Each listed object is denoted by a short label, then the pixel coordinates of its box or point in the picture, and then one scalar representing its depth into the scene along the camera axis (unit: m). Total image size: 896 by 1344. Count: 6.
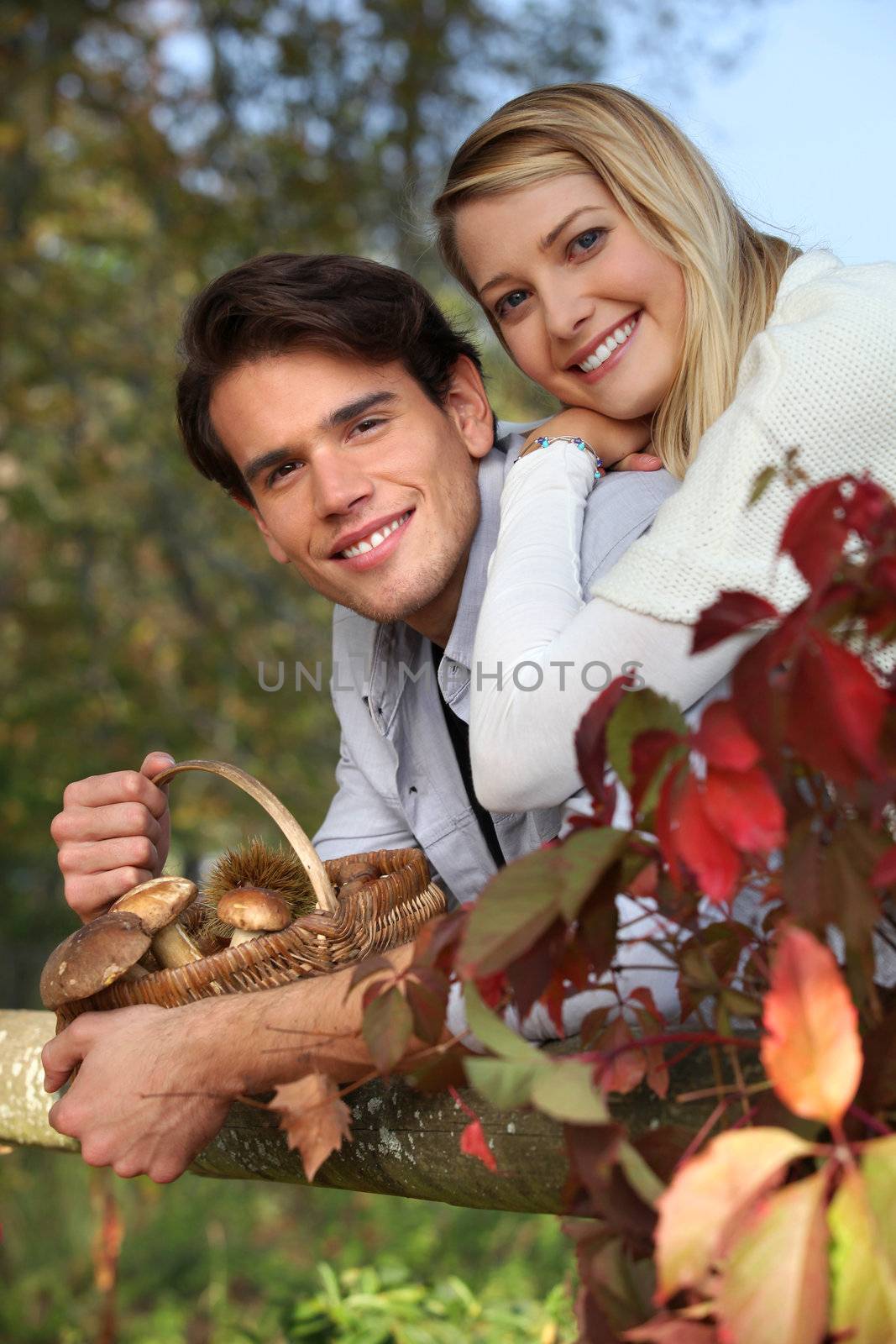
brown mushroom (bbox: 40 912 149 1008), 2.59
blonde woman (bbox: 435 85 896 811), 2.51
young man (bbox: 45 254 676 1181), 2.74
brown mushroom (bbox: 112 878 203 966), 2.61
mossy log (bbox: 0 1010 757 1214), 2.47
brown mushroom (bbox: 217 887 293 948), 2.60
